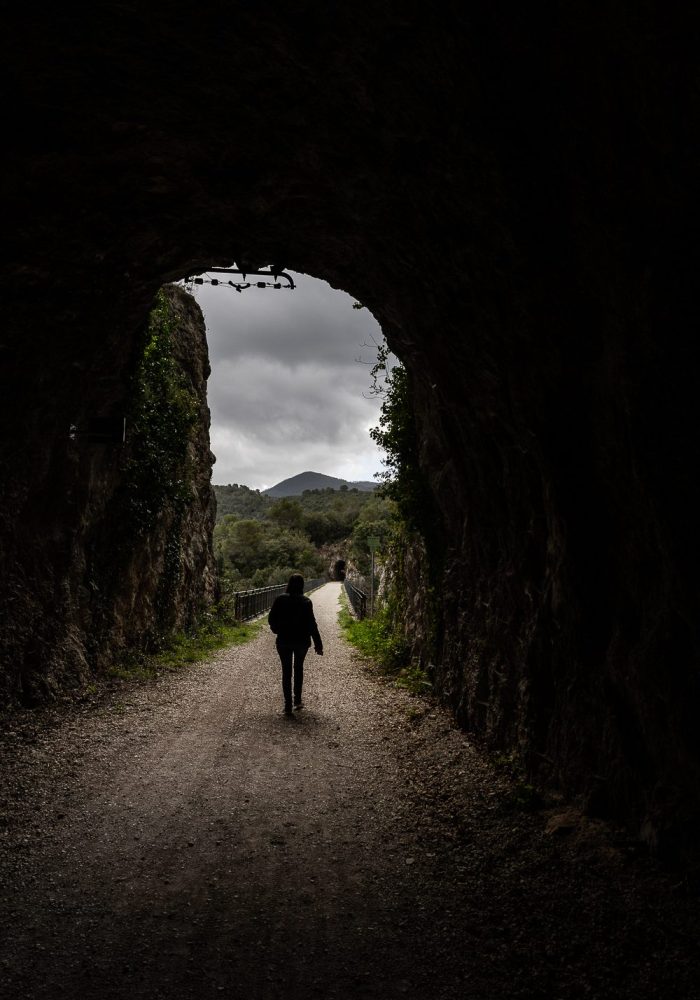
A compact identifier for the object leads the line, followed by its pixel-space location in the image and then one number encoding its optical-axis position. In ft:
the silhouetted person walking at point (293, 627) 28.37
